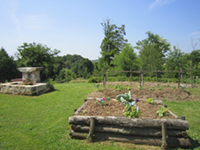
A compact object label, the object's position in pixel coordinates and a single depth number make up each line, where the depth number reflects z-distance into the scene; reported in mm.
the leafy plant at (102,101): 4543
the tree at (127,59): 17312
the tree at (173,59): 18475
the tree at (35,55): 16078
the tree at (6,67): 13007
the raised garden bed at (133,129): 3223
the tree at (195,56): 17852
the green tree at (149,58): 15758
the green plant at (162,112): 3732
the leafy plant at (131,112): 3668
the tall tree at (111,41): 23906
